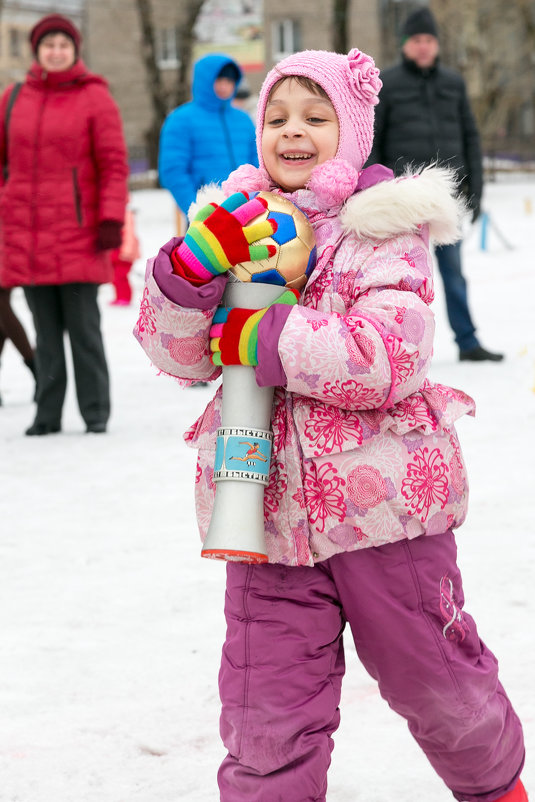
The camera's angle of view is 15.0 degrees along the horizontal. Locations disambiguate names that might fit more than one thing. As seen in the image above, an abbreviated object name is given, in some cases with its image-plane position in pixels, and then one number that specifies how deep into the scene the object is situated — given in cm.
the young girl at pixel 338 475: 337
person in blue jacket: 1224
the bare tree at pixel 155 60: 5148
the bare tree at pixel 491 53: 6112
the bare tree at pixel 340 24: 4127
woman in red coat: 985
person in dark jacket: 1246
